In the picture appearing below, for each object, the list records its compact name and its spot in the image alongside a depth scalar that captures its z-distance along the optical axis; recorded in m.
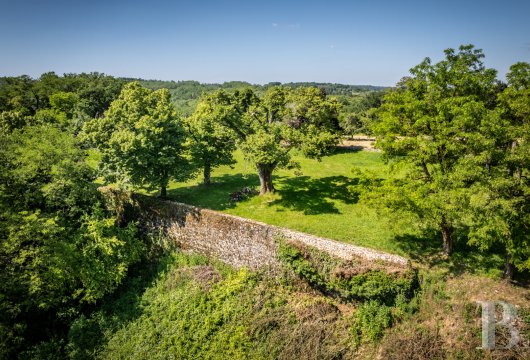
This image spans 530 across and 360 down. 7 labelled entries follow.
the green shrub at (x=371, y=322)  19.28
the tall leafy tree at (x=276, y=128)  28.34
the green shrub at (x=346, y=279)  19.94
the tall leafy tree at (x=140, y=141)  26.73
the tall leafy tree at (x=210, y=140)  32.38
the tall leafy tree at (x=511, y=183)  16.22
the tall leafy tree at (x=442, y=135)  17.70
